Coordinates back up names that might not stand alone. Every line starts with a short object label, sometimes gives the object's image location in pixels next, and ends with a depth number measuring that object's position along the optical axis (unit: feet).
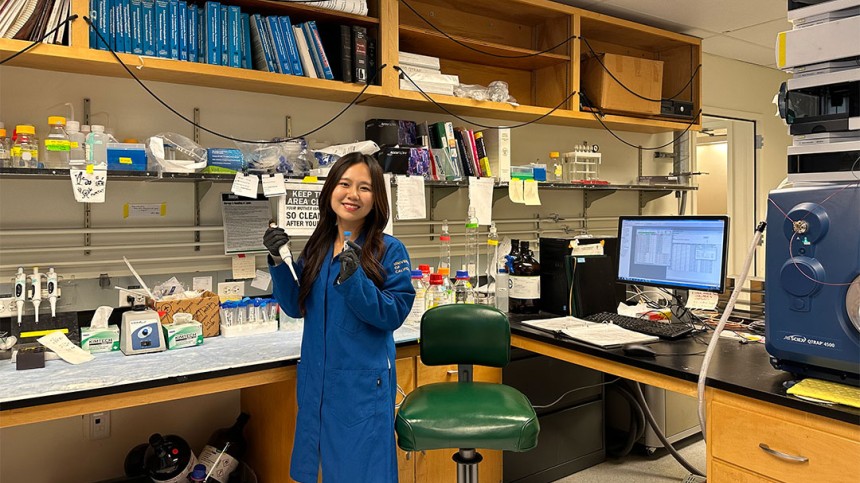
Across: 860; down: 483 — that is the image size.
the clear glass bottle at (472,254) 9.96
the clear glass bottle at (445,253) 9.76
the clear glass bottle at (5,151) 6.15
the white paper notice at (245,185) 7.10
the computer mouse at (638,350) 6.03
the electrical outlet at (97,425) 7.26
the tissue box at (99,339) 6.43
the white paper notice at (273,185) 7.29
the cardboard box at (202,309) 6.88
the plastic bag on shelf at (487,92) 9.16
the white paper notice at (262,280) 8.11
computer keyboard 6.77
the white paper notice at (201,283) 7.75
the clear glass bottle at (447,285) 8.39
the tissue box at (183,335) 6.66
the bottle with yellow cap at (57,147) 6.30
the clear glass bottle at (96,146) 6.50
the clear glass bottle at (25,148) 6.18
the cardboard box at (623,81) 10.50
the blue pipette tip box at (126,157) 6.48
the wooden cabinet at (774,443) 4.31
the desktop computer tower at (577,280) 8.20
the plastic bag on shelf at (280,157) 7.64
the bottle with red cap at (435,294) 8.23
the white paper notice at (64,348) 6.09
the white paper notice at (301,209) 7.88
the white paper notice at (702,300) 6.99
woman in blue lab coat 5.66
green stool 5.50
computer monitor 6.91
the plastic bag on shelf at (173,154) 6.69
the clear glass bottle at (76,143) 6.46
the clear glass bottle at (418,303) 8.02
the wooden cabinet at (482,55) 6.89
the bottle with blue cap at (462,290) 8.60
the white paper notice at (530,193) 9.65
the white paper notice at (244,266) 7.95
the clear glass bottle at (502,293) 8.79
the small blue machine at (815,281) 4.45
